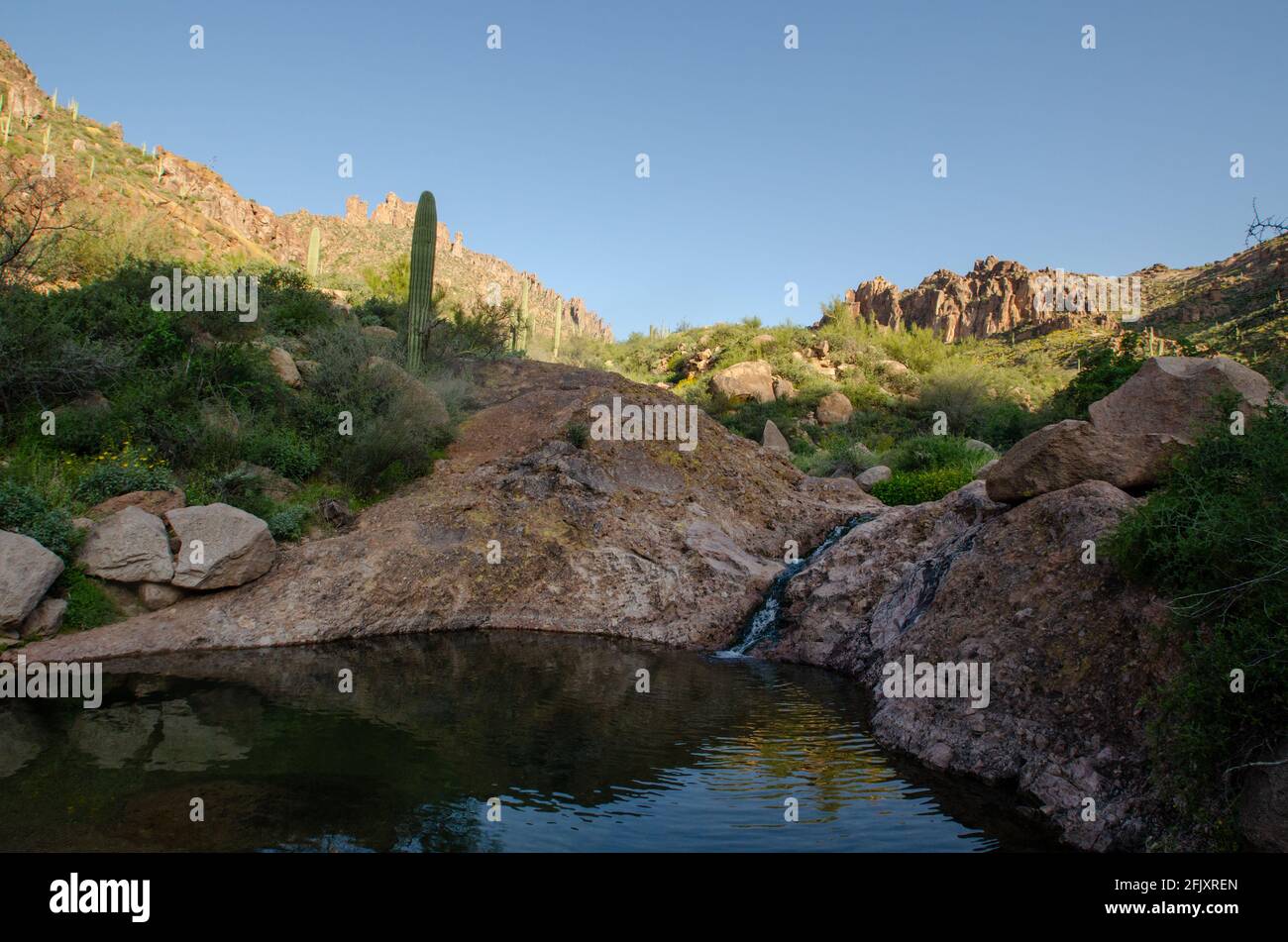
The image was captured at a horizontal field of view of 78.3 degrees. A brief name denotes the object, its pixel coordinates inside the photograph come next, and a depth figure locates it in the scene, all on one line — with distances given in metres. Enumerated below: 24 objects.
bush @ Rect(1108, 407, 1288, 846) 4.24
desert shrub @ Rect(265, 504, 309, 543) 11.04
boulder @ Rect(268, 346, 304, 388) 14.57
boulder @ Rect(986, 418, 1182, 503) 7.38
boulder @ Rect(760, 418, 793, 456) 26.39
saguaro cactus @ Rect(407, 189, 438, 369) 17.62
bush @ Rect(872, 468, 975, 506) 15.94
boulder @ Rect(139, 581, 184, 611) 9.27
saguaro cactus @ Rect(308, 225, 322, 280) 27.77
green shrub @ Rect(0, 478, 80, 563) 8.77
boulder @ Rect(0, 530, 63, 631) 7.96
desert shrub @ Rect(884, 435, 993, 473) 18.80
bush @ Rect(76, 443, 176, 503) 10.00
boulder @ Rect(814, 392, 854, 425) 32.09
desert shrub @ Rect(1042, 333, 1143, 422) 19.77
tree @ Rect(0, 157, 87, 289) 11.94
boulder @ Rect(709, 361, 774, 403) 33.44
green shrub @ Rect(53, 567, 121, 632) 8.67
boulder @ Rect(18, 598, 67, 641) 8.25
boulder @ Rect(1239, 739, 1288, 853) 3.95
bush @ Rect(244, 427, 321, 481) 12.28
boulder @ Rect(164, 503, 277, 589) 9.52
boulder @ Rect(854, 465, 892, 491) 18.78
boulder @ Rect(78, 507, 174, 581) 9.07
